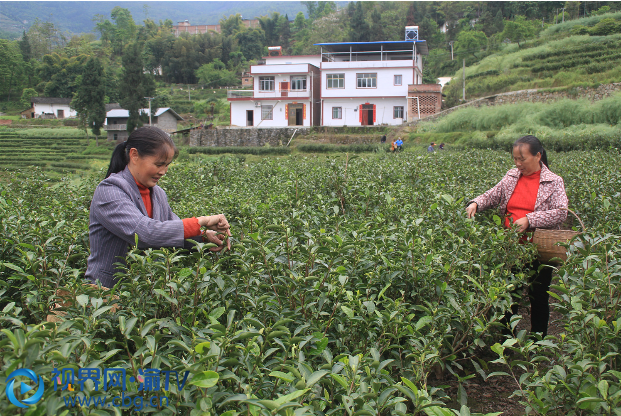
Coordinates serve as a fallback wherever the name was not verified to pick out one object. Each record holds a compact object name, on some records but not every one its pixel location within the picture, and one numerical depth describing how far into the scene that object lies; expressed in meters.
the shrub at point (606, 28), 38.44
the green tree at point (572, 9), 55.16
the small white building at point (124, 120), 43.12
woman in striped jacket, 2.16
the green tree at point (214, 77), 70.56
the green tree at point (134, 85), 36.97
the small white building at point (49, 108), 54.53
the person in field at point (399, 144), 22.89
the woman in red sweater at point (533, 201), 3.26
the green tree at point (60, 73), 61.28
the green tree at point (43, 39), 82.93
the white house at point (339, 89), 33.81
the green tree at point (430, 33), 64.19
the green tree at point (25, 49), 76.68
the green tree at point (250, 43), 86.12
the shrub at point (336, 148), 26.39
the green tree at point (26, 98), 58.47
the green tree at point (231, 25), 97.72
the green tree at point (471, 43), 53.41
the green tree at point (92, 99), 38.97
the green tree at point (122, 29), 89.56
